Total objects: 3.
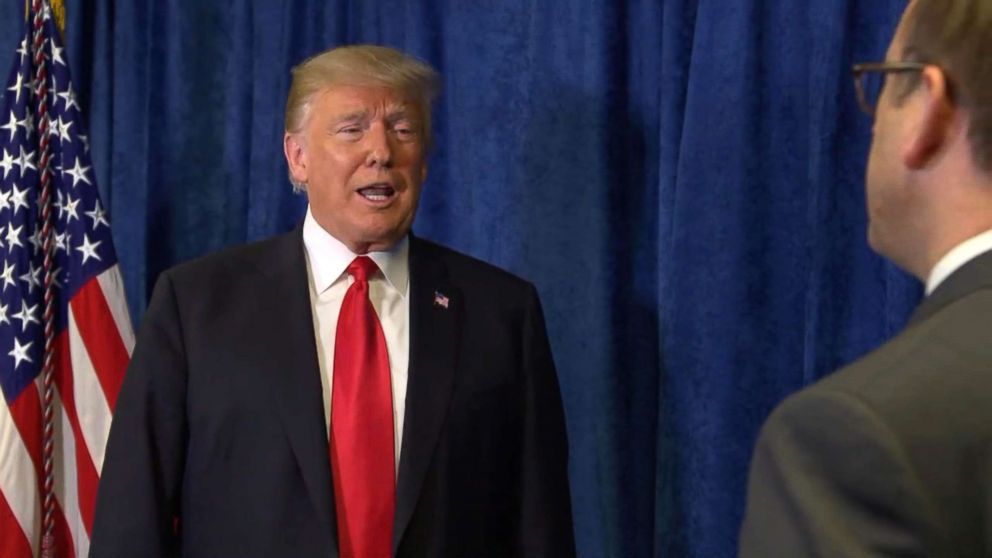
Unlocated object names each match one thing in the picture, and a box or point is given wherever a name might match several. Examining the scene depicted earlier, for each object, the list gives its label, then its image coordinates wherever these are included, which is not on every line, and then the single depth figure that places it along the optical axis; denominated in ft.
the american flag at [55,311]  7.91
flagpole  8.01
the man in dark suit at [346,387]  6.10
